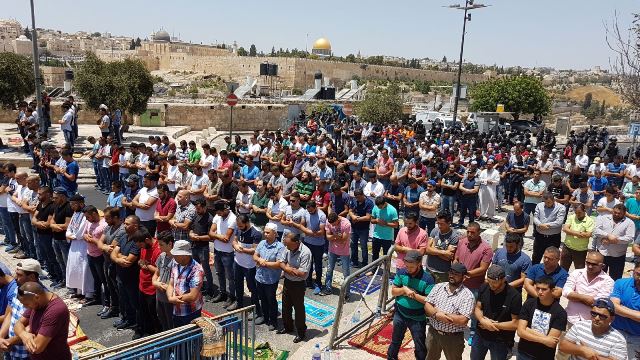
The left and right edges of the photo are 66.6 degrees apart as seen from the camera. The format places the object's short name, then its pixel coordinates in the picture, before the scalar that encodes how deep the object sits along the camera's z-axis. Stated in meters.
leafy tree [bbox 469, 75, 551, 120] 39.75
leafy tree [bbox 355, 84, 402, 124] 28.11
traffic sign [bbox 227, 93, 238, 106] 16.88
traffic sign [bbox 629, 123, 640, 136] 15.45
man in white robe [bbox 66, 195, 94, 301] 6.91
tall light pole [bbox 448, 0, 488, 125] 19.00
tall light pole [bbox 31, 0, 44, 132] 15.62
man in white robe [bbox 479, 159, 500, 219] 11.70
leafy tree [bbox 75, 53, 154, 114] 21.30
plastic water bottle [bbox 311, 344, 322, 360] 5.73
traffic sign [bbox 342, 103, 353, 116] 16.70
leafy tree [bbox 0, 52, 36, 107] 19.12
